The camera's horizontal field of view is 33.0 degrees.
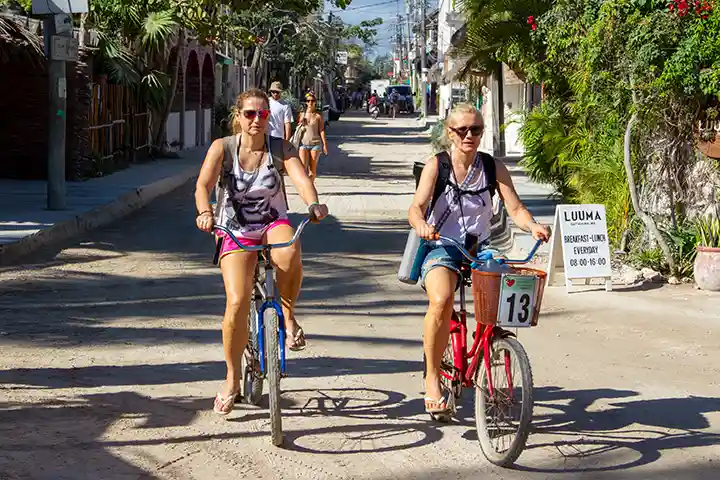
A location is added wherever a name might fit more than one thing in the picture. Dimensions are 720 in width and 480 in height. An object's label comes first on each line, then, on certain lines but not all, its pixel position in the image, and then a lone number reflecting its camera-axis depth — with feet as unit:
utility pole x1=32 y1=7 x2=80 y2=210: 50.67
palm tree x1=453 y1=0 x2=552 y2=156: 69.77
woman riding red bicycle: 19.76
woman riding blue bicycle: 20.33
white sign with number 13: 17.75
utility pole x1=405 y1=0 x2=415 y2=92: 377.95
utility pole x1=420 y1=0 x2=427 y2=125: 235.34
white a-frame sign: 36.47
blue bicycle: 18.76
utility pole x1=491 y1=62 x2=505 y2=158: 92.07
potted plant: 35.94
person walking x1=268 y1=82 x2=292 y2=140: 56.44
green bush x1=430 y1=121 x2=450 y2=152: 79.25
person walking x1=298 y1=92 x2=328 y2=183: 65.00
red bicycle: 17.76
